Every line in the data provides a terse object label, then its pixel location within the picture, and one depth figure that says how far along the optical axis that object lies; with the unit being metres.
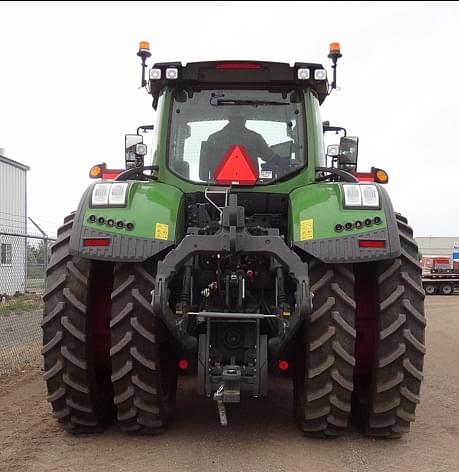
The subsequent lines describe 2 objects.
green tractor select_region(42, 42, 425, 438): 3.93
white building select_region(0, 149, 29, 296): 19.31
